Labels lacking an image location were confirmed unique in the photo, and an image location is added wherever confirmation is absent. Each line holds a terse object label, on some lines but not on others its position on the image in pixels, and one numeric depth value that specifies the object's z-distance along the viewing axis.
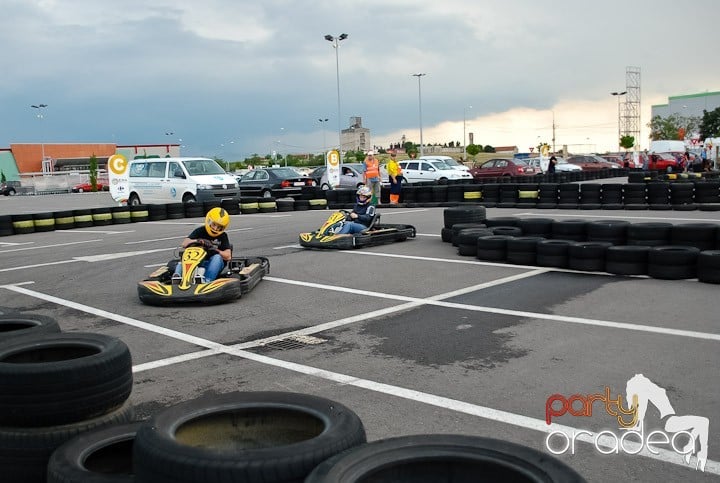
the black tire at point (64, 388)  3.74
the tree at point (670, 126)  101.00
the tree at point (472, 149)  108.56
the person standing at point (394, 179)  23.84
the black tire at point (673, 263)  9.64
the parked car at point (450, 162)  35.47
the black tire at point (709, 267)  9.31
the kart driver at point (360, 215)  13.65
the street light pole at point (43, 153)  76.25
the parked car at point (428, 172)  34.59
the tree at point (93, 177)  59.38
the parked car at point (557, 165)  43.26
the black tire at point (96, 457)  3.19
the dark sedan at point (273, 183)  27.91
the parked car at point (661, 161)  43.69
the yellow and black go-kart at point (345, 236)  13.51
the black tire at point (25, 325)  5.09
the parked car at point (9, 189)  59.66
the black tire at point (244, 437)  2.81
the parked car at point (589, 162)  47.72
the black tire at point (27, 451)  3.67
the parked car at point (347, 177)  31.62
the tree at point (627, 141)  105.35
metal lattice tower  105.69
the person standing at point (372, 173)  22.77
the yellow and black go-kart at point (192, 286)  8.73
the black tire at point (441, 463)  2.70
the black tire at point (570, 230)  12.20
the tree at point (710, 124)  93.31
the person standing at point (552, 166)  35.62
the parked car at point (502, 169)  38.59
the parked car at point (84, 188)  59.50
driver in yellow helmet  9.12
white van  23.42
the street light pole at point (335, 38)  46.06
